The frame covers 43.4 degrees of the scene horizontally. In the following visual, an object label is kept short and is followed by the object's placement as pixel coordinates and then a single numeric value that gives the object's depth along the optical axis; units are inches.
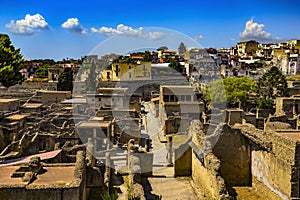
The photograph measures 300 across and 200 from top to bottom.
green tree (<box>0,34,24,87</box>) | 1375.5
